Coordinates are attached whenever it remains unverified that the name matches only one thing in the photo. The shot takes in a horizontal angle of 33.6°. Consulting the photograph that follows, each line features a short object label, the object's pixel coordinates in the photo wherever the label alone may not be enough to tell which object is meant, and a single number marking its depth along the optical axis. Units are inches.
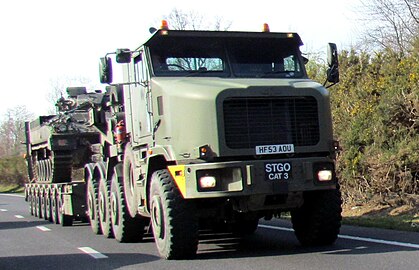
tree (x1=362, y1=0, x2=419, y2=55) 1021.0
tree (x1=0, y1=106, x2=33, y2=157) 3115.2
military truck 346.9
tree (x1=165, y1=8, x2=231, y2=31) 1629.8
